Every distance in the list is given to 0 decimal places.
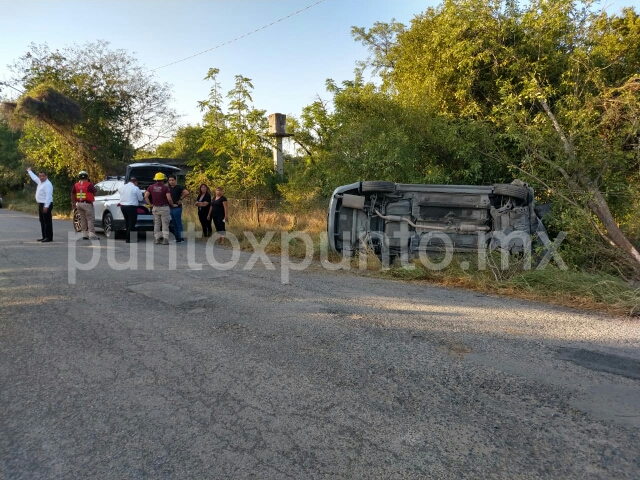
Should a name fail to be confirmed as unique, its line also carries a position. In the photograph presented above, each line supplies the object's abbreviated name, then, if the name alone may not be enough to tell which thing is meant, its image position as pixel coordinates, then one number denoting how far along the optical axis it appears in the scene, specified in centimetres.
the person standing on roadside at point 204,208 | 1175
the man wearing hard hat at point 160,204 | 1064
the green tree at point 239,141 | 1432
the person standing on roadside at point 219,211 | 1136
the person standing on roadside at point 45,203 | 1050
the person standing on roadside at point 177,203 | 1121
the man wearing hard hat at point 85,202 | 1095
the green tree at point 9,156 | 3494
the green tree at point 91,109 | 2128
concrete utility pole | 1922
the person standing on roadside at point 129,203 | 1109
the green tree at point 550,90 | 820
